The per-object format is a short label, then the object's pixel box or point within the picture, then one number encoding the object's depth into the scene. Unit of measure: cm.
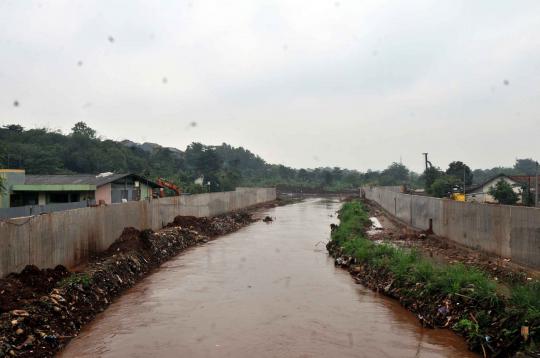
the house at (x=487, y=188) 5144
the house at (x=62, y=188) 3191
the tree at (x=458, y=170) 6944
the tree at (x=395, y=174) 12306
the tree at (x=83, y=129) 8876
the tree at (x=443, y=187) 5328
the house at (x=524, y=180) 4948
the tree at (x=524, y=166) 12194
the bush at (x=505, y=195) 4281
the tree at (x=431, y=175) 6632
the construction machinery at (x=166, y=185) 4178
